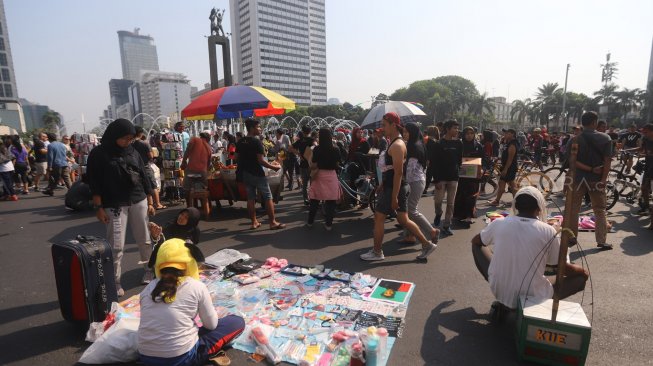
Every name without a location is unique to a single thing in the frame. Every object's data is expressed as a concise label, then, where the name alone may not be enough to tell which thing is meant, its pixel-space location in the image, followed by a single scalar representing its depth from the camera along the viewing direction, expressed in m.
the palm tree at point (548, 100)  62.16
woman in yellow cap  2.45
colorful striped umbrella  7.28
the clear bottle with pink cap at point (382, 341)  2.65
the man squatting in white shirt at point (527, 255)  2.91
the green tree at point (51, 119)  77.91
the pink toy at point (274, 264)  4.74
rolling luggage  3.25
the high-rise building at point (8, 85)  79.31
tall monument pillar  42.00
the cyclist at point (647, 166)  6.65
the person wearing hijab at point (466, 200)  6.82
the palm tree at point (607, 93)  53.91
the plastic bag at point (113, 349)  2.86
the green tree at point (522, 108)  71.75
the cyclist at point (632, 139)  11.56
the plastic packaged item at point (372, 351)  2.52
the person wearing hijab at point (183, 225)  4.32
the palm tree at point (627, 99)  52.16
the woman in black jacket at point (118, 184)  3.66
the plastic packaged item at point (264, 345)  2.87
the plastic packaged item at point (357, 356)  2.56
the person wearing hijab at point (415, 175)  5.08
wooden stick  2.46
